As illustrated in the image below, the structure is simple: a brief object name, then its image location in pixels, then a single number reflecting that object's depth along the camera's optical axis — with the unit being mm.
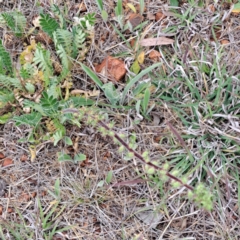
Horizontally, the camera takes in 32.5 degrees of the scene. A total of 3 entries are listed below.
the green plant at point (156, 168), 1345
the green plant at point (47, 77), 1942
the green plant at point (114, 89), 1895
